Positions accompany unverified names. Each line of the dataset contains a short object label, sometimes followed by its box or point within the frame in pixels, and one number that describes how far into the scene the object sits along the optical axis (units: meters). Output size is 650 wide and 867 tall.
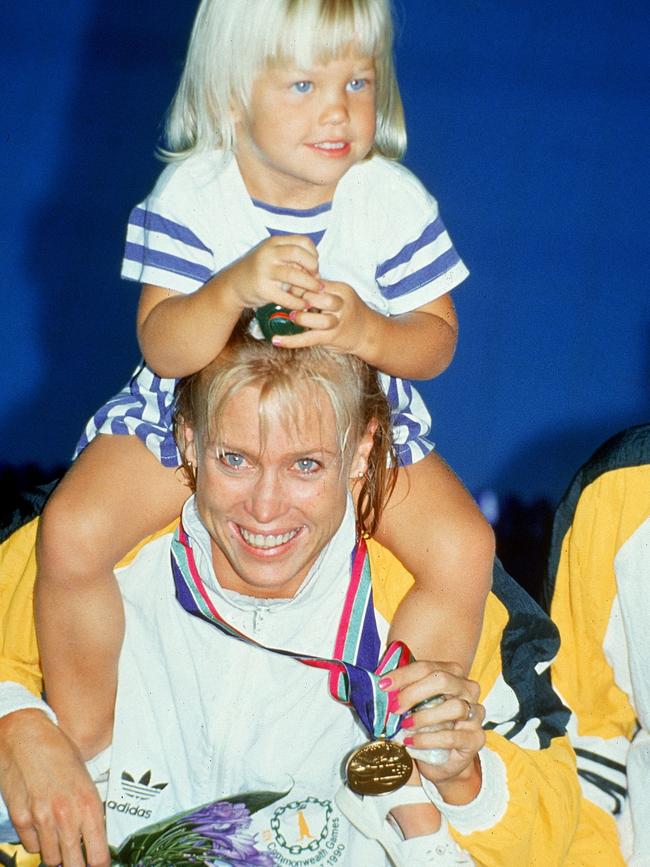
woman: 2.33
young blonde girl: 2.34
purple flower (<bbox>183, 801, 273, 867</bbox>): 2.44
